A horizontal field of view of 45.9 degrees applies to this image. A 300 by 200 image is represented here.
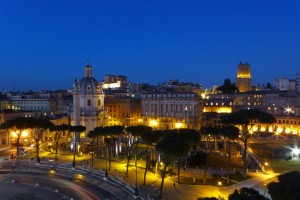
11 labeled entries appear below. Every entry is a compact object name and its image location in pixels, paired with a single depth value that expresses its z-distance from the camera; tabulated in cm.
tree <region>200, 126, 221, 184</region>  5251
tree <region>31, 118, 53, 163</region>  6189
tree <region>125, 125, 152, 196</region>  5292
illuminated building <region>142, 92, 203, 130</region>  10425
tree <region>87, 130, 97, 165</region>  5933
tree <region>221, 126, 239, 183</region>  5057
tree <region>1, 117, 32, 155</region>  6159
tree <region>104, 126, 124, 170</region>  5650
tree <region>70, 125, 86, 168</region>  6343
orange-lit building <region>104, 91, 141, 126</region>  12005
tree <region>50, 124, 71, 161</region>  6214
